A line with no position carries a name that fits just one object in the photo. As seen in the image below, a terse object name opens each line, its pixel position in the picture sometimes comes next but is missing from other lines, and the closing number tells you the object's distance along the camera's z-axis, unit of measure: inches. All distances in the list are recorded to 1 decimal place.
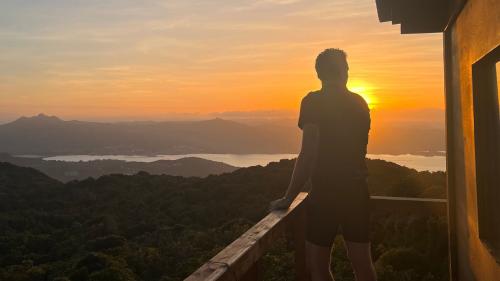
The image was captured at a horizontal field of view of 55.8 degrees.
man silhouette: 103.1
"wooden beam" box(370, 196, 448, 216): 149.9
